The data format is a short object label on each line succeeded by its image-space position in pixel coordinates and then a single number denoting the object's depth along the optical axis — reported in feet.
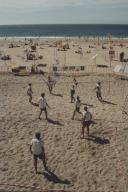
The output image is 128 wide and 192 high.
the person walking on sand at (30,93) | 71.20
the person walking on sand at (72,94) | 70.18
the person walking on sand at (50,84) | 78.14
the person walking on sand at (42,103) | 60.34
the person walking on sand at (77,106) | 62.02
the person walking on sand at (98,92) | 72.59
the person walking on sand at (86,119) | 53.78
